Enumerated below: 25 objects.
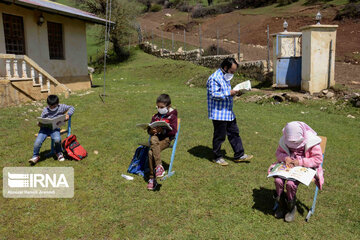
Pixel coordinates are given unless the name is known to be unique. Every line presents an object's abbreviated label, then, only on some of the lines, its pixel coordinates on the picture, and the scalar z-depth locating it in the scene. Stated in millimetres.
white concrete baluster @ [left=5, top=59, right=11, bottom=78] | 10502
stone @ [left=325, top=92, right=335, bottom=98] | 11711
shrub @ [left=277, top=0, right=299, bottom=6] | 35750
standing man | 5176
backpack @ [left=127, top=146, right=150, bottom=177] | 5023
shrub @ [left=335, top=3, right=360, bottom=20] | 25347
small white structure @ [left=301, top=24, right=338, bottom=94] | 12086
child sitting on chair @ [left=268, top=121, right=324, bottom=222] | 3703
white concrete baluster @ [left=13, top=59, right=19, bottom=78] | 10859
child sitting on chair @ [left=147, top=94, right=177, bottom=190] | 4567
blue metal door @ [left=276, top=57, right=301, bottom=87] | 13414
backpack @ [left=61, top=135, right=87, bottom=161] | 5434
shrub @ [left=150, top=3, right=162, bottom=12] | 56469
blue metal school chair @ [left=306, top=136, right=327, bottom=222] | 3779
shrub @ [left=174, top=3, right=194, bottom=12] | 50150
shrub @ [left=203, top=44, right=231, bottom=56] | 21962
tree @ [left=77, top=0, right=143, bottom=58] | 28062
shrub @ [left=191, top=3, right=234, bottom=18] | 42438
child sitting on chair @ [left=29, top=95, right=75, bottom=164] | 5266
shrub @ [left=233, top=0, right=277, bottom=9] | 39394
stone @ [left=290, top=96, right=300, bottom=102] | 11492
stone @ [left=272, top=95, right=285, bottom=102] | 11742
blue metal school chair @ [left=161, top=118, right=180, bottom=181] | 4896
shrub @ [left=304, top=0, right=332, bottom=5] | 32106
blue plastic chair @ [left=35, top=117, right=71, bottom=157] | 5588
